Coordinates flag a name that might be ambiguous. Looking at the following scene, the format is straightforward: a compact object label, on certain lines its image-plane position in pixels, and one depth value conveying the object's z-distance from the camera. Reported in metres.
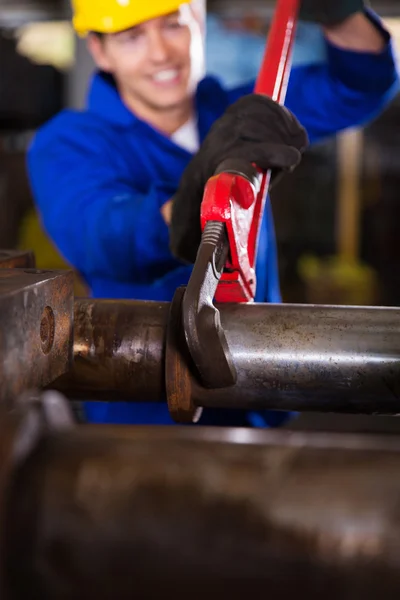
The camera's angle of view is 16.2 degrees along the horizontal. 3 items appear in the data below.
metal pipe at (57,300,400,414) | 1.38
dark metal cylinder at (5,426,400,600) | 0.68
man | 1.93
